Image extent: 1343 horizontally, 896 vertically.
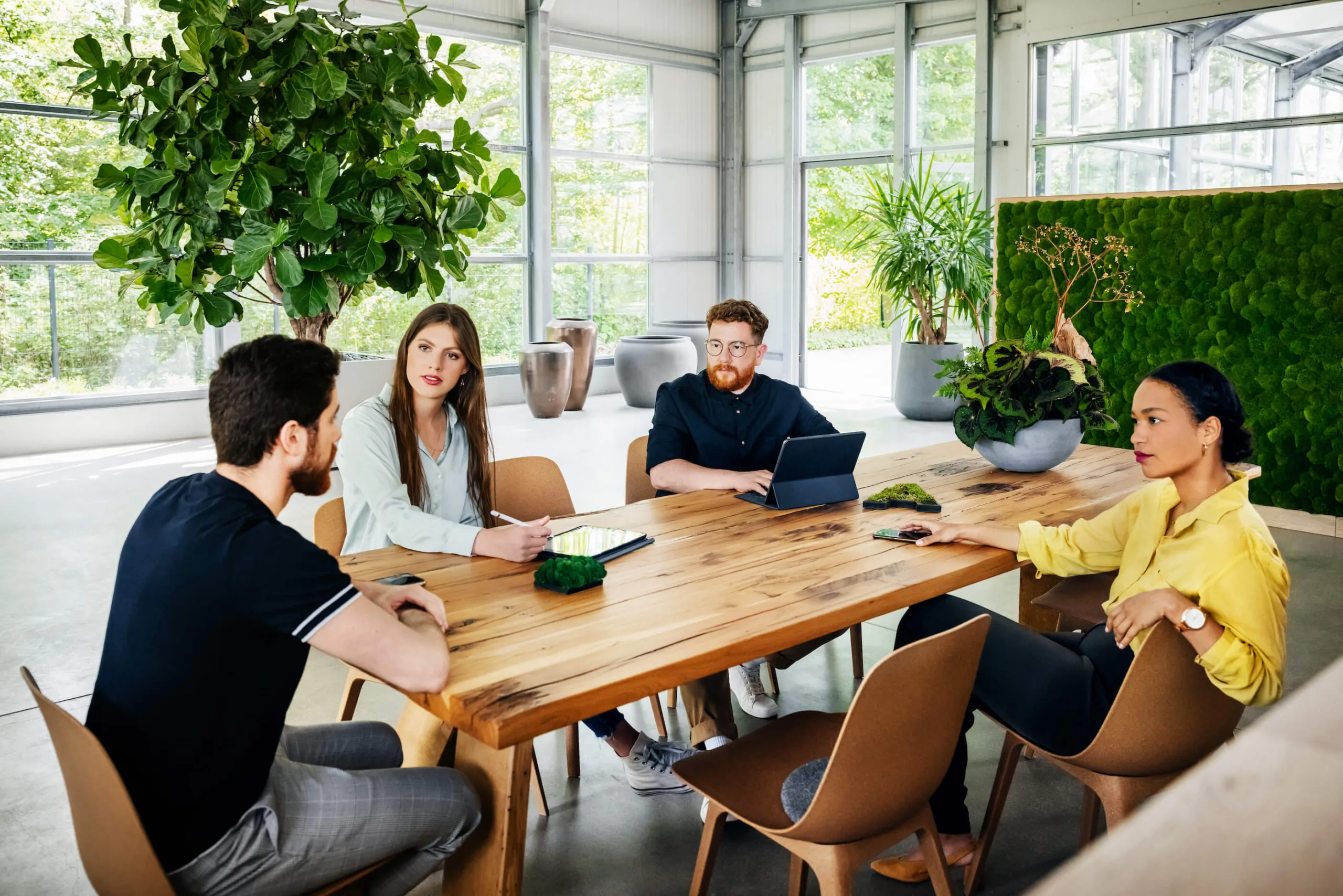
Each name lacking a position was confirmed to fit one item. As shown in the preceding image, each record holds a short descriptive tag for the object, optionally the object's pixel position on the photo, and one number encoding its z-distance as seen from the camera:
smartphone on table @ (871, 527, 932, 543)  2.64
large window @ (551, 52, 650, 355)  11.22
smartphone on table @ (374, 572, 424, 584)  2.22
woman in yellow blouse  2.03
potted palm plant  9.20
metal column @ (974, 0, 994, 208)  9.56
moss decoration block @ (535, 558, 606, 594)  2.22
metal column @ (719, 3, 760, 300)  12.15
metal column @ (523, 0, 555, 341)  10.65
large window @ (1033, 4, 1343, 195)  7.53
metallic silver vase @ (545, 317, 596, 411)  10.18
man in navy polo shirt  1.63
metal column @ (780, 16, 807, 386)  11.44
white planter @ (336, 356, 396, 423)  8.12
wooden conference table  1.76
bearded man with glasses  3.35
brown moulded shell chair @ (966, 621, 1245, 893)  1.96
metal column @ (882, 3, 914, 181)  10.31
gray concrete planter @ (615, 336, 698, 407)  10.08
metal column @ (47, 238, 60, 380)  8.22
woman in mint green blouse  2.56
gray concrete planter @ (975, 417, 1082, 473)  3.33
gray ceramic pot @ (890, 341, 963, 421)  9.28
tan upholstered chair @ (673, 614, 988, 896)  1.69
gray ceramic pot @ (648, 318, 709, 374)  10.84
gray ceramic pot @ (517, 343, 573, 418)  9.57
